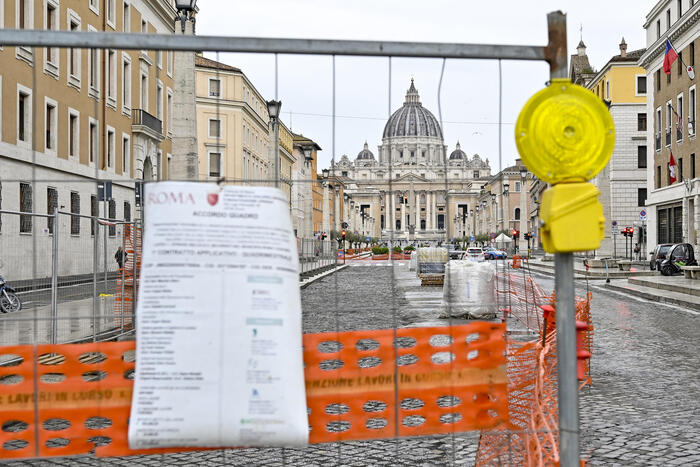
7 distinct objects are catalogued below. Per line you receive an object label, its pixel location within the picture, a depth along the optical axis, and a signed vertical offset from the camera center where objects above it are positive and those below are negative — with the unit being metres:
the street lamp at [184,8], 12.12 +3.62
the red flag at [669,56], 35.94 +8.41
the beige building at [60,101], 24.30 +4.74
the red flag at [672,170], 41.53 +3.64
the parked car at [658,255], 34.62 -0.80
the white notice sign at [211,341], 3.11 -0.41
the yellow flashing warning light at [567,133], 3.21 +0.43
